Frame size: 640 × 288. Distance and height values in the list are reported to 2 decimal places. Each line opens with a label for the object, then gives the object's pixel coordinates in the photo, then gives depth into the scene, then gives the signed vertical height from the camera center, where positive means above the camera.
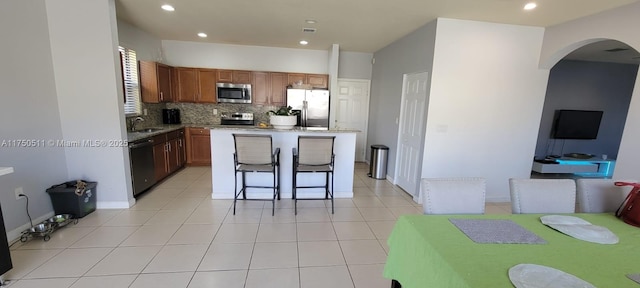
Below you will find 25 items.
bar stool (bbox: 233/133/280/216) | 3.20 -0.59
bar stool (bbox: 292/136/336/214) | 3.28 -0.61
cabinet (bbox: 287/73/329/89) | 5.71 +0.63
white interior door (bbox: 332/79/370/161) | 6.04 +0.10
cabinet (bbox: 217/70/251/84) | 5.55 +0.62
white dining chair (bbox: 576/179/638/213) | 1.91 -0.57
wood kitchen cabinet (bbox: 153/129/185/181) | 4.20 -0.87
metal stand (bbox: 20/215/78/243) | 2.50 -1.28
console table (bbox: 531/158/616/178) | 5.38 -1.03
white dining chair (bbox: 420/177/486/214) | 1.72 -0.55
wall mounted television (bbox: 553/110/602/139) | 5.53 -0.14
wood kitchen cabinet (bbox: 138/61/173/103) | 4.68 +0.40
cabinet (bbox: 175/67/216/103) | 5.47 +0.41
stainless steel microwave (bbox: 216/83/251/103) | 5.57 +0.28
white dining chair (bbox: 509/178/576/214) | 1.85 -0.57
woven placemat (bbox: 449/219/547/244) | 1.33 -0.63
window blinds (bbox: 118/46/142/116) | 4.21 +0.34
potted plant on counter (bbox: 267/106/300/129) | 3.74 -0.17
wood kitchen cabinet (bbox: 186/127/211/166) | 5.39 -0.89
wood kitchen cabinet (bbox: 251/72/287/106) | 5.67 +0.41
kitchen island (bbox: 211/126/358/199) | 3.67 -0.82
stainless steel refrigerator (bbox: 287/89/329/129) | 5.54 +0.07
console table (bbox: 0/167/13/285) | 1.87 -1.12
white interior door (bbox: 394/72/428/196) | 3.84 -0.31
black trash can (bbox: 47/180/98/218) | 2.90 -1.10
